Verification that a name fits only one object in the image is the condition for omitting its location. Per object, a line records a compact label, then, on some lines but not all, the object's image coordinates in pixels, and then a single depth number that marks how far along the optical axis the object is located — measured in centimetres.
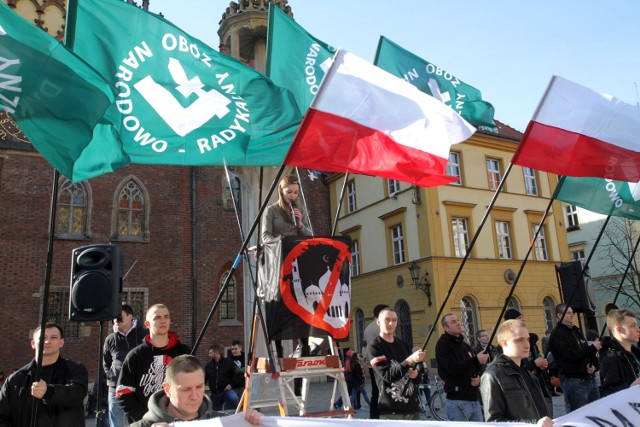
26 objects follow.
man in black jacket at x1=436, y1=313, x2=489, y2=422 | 525
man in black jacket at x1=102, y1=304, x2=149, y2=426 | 617
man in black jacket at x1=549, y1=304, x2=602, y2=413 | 641
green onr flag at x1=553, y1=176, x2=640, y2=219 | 706
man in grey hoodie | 277
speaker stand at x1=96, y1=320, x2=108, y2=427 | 469
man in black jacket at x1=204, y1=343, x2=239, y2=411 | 1019
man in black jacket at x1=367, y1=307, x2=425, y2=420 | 486
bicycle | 1115
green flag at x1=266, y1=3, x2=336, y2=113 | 749
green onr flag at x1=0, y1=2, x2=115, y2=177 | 363
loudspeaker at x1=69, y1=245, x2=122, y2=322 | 468
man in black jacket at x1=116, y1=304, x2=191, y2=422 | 424
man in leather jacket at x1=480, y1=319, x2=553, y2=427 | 352
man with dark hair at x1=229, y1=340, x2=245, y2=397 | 1036
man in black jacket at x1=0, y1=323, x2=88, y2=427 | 384
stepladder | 476
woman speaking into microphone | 556
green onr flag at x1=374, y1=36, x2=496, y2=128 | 960
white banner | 269
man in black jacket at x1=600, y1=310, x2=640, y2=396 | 524
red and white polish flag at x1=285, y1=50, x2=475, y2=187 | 469
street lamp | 2153
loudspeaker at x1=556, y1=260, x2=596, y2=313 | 804
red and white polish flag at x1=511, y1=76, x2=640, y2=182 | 575
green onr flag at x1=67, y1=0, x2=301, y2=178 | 488
